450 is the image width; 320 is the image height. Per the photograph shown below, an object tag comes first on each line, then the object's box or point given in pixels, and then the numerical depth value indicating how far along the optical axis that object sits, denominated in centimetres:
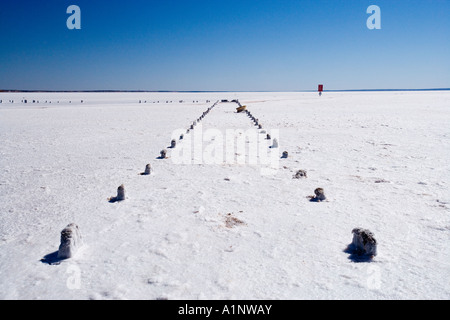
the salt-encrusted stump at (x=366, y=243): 295
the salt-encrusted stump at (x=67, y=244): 293
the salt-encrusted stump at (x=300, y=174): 566
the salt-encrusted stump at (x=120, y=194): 456
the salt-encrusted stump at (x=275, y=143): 861
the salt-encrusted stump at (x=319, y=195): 446
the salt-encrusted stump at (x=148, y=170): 601
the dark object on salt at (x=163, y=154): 744
